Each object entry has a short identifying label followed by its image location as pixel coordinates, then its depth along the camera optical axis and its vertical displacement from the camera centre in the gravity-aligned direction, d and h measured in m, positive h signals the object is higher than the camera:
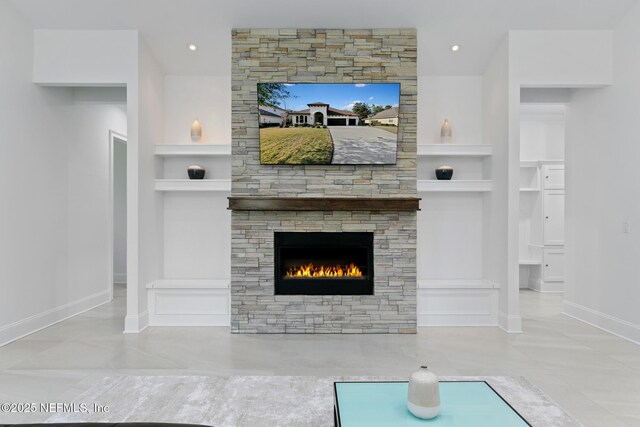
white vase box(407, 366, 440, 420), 1.65 -0.77
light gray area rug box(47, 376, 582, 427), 1.97 -1.03
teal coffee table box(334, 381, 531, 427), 1.64 -0.86
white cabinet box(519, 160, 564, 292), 6.38 -0.27
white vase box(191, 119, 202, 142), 4.96 +0.89
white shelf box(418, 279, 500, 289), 4.61 -0.88
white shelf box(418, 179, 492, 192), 4.77 +0.26
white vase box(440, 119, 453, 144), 5.03 +0.91
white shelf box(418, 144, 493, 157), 4.84 +0.67
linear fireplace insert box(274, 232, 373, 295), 4.46 -0.63
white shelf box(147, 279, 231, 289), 4.56 -0.89
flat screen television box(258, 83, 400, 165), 4.33 +0.91
